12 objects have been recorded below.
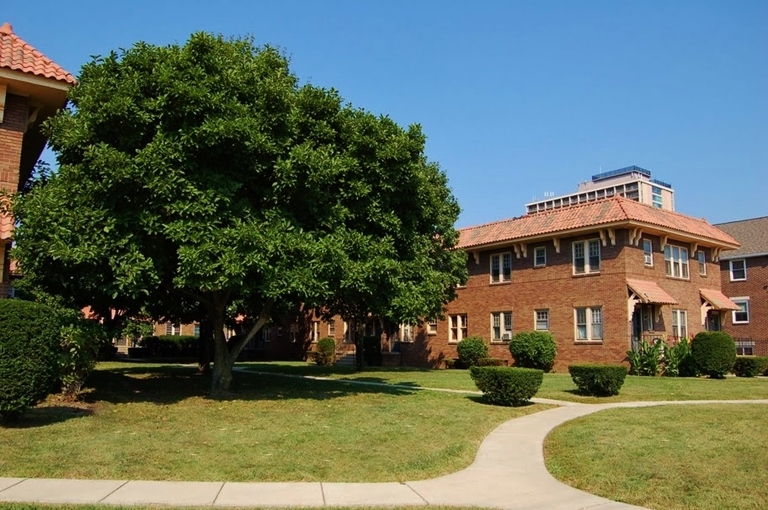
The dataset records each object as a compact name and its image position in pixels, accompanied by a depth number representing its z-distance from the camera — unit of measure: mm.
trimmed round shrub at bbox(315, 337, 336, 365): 37656
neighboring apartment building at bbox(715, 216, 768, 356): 38906
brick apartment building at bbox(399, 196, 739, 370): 27438
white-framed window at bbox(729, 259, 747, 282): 40450
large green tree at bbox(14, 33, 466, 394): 12391
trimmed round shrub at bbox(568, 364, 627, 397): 16969
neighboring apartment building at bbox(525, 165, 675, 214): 148875
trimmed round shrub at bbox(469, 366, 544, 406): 14828
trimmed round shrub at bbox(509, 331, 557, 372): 28531
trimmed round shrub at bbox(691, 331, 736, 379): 25391
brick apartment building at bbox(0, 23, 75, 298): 11831
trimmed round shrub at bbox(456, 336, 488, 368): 31672
